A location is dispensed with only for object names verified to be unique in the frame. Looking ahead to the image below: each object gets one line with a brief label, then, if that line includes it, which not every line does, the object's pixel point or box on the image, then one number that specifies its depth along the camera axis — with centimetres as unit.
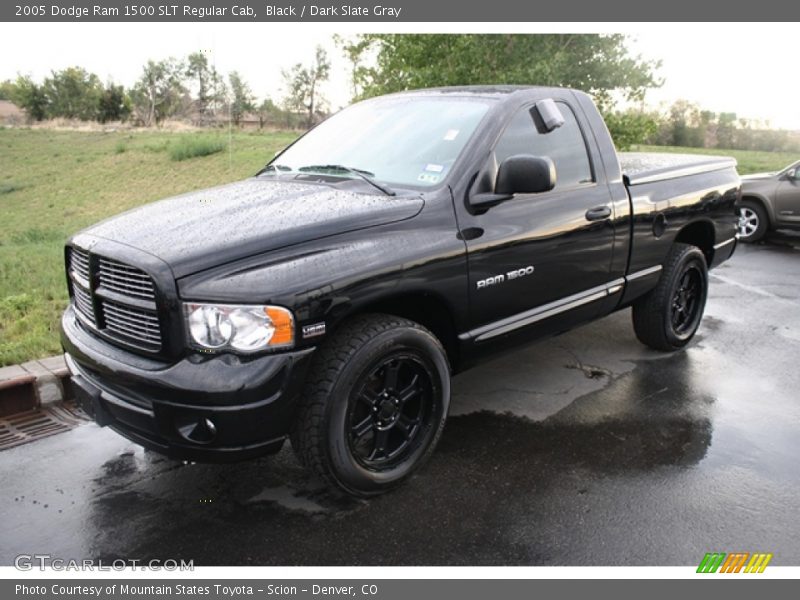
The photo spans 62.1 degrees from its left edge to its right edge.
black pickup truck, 265
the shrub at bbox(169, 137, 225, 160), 2264
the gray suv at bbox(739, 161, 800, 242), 977
